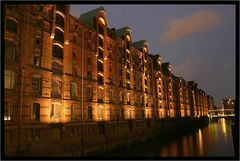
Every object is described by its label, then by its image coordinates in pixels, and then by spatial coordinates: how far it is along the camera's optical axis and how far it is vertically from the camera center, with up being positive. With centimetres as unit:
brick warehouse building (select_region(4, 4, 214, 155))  2177 +371
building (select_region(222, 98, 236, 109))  15776 +20
